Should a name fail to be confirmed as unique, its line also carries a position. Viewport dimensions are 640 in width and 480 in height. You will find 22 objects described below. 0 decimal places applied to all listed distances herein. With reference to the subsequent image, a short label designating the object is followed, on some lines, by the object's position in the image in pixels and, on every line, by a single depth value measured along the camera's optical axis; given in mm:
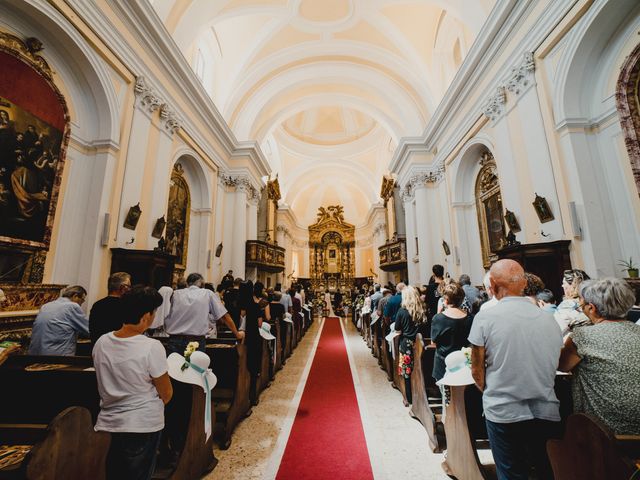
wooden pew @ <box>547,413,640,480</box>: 1145
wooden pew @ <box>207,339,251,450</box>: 3078
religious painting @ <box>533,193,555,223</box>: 4809
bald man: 1541
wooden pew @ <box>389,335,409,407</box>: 3914
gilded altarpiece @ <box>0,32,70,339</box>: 3562
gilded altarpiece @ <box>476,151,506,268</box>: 6977
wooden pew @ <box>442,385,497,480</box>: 2121
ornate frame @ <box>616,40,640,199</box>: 3762
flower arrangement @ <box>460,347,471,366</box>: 2086
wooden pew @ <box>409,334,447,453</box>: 2834
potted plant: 3641
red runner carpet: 2516
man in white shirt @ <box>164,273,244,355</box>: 3369
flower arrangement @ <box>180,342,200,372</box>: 2178
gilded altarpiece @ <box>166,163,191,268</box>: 7395
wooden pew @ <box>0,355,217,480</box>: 1920
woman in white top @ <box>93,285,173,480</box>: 1532
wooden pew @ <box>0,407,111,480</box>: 1062
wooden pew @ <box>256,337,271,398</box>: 4113
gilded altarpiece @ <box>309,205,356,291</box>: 23359
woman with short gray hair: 1347
